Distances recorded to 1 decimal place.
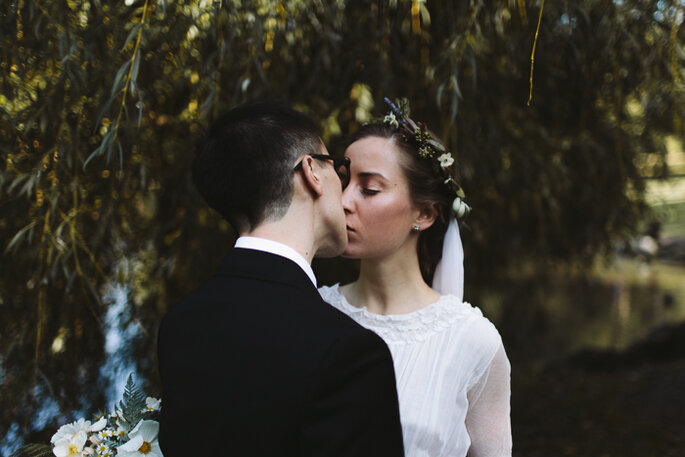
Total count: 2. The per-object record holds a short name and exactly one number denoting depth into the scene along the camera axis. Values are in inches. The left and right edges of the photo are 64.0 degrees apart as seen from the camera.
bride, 60.7
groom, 38.8
